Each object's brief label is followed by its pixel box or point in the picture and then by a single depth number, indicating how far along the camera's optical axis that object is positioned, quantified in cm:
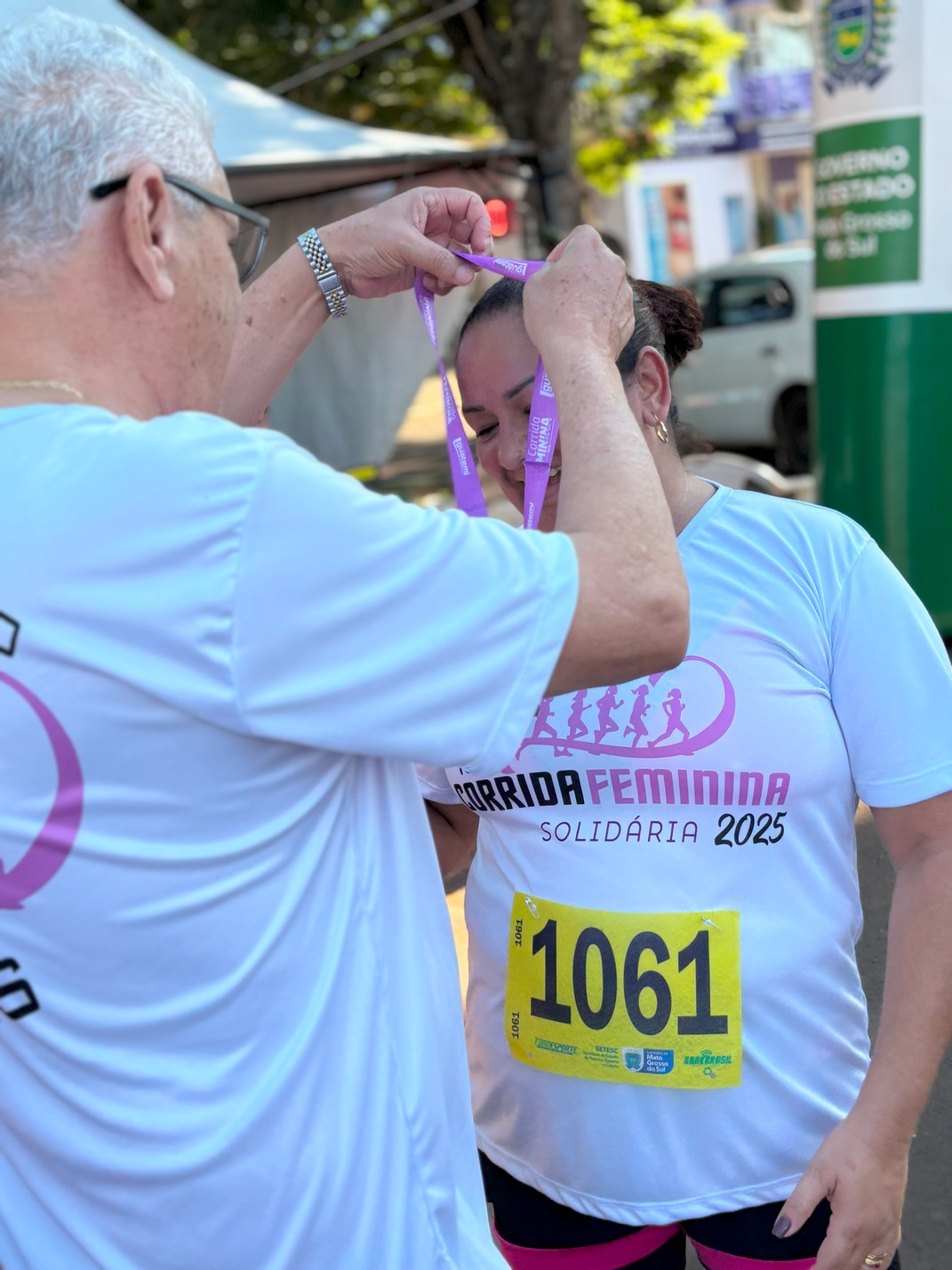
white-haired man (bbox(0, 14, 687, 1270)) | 105
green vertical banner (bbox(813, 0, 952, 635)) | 535
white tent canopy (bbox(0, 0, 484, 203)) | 779
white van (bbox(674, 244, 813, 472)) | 1138
